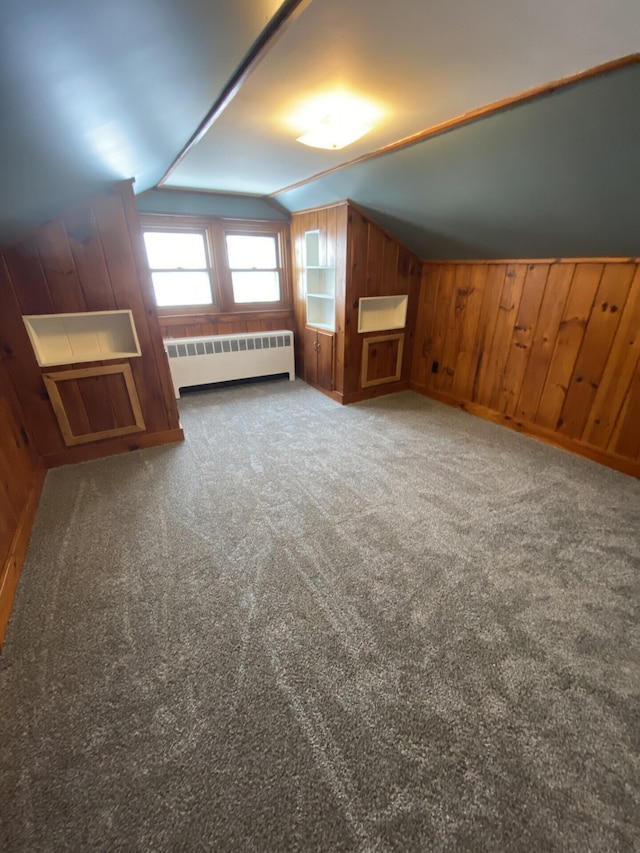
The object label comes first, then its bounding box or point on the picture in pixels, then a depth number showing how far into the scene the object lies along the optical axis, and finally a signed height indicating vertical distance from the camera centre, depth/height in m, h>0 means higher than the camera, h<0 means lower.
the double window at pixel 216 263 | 3.68 +0.13
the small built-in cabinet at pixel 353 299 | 3.27 -0.25
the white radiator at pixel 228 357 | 3.78 -0.87
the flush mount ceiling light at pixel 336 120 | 1.56 +0.71
